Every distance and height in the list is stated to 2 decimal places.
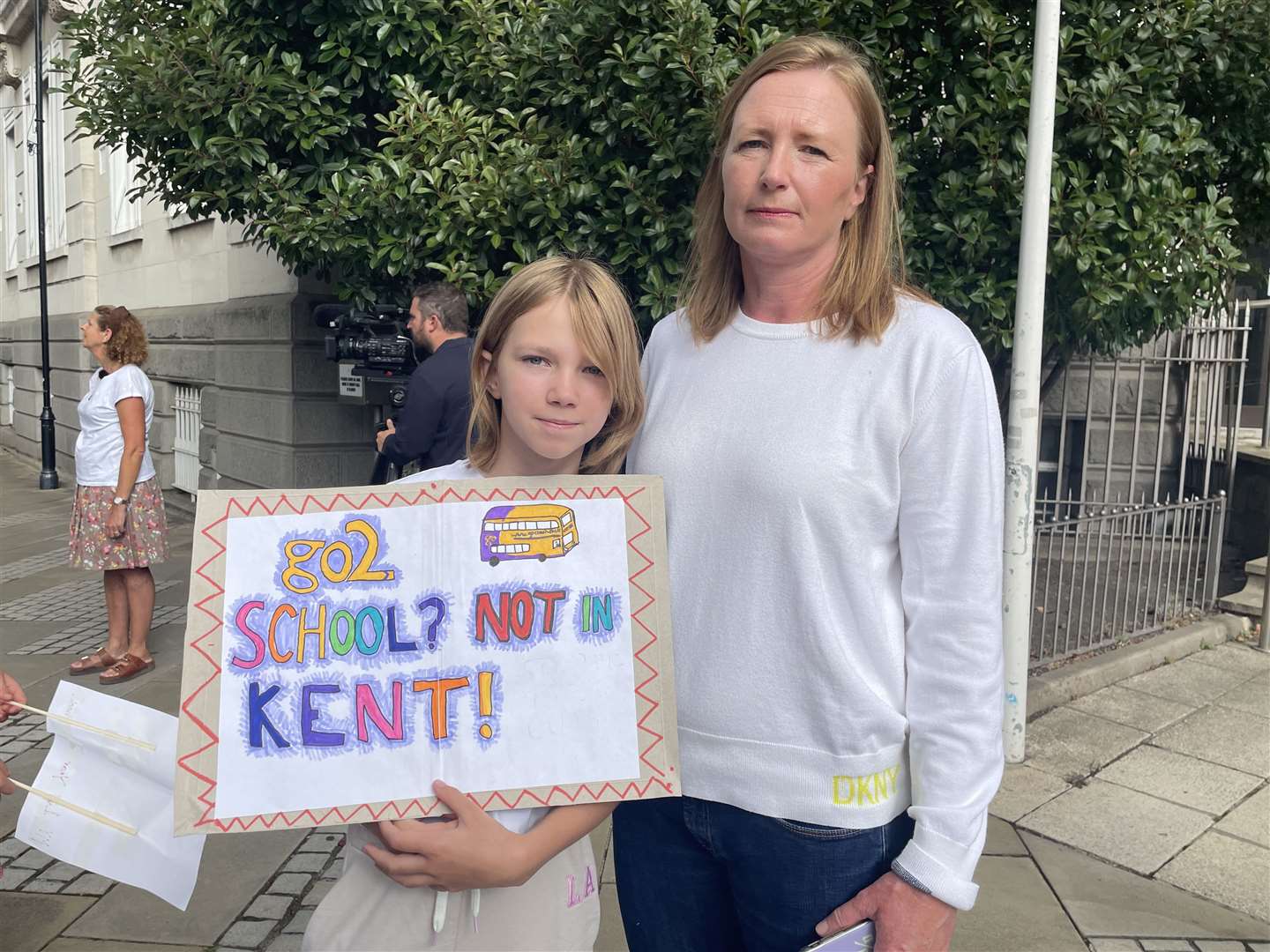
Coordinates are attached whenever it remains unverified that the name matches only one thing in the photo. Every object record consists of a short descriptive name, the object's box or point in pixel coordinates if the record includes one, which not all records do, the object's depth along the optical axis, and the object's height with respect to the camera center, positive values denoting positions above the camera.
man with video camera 5.10 -0.20
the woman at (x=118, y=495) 5.79 -0.82
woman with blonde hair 1.43 -0.26
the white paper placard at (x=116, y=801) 1.60 -0.70
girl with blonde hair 1.52 -0.64
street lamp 14.68 -0.80
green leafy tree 4.24 +1.06
